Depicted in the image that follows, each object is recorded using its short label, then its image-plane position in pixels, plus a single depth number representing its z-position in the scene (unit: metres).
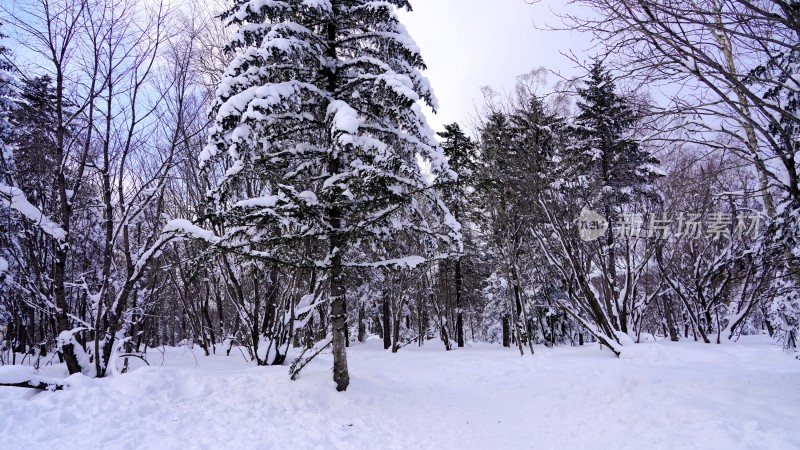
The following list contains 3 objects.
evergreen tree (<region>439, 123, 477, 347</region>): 20.56
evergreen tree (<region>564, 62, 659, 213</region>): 15.16
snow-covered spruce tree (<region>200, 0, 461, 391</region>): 6.18
